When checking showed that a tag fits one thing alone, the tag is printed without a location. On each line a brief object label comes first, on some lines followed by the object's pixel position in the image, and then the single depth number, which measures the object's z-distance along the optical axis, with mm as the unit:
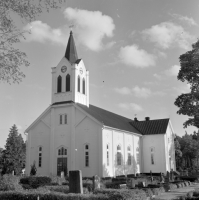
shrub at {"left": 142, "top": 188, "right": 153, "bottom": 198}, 17841
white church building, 31500
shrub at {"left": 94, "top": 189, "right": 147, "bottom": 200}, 13974
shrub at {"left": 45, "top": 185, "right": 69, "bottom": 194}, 17359
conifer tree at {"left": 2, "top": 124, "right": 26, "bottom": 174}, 60000
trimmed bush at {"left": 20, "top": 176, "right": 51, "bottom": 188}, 22797
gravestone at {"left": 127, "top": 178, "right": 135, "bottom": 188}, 21891
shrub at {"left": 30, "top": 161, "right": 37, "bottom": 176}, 30061
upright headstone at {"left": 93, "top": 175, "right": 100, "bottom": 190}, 19359
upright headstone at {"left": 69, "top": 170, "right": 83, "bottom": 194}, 16312
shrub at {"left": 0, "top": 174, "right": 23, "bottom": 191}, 17609
